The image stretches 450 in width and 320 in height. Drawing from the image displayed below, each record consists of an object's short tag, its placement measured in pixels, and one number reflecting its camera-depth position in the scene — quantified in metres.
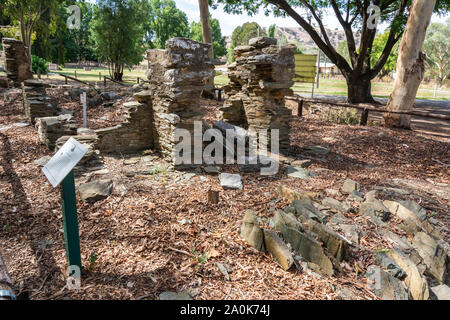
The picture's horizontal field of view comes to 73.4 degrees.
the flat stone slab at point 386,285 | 3.12
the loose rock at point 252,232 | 3.64
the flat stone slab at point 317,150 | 7.73
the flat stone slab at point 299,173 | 5.99
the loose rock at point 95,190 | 4.66
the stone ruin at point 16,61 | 13.01
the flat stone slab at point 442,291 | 3.22
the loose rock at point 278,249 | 3.34
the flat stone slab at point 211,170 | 5.81
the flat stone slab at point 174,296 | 2.87
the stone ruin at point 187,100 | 5.63
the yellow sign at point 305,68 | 12.66
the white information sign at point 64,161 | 2.60
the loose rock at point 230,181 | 5.20
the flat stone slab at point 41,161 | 6.03
